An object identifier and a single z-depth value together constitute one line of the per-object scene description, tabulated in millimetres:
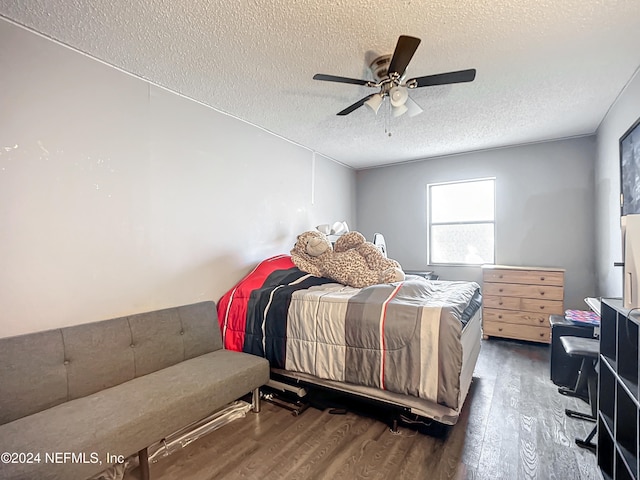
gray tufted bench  1269
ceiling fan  1634
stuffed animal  2717
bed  1812
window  4266
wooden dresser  3506
